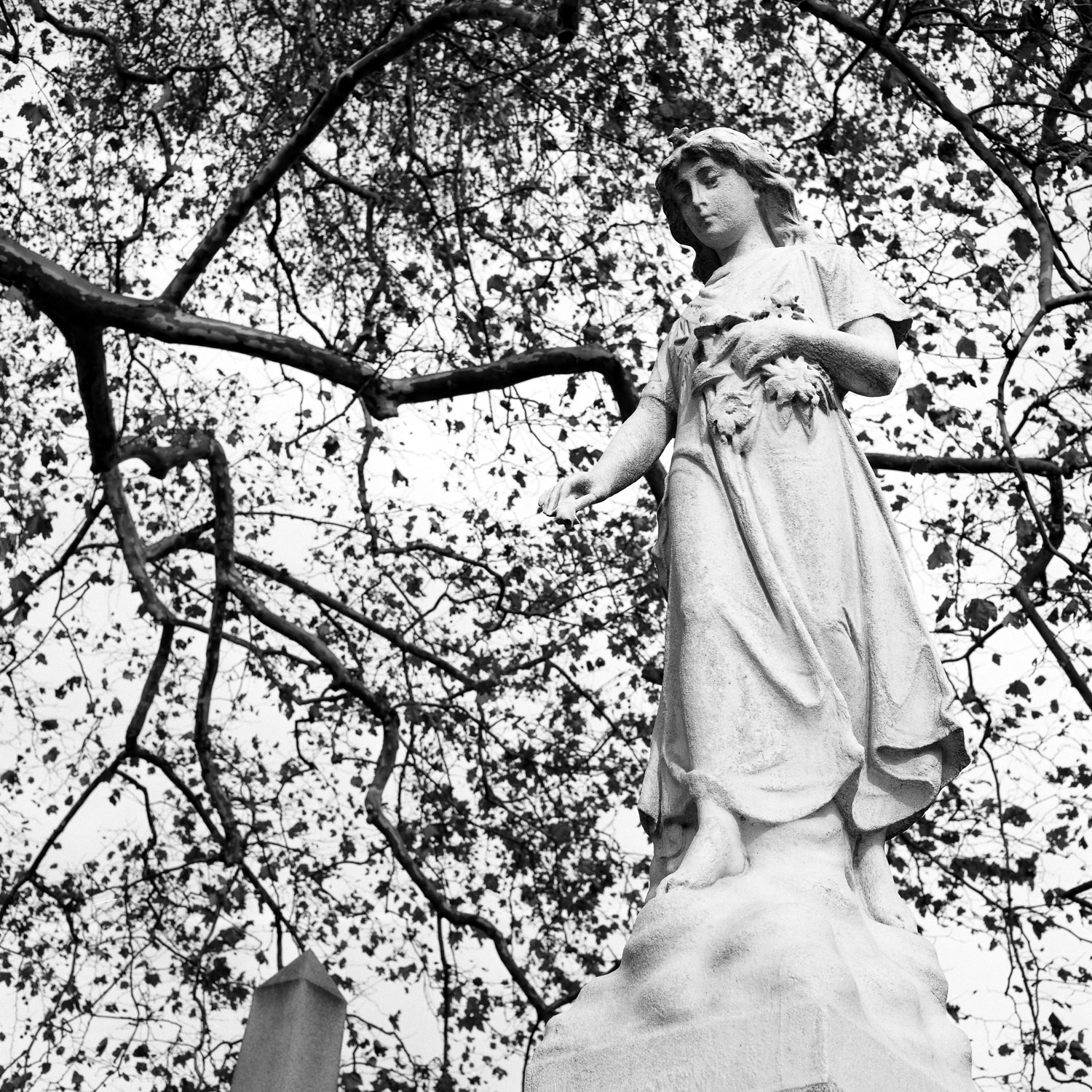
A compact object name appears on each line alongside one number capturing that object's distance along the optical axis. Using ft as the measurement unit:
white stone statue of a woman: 12.64
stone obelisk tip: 25.07
